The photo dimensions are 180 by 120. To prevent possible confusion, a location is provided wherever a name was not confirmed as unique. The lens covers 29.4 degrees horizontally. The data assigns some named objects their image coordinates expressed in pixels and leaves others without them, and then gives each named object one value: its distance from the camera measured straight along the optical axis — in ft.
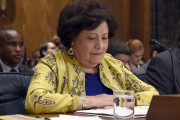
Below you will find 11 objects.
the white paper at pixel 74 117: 4.94
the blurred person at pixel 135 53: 18.41
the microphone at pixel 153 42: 6.76
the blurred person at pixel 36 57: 20.98
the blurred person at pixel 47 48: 19.02
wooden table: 5.42
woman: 6.86
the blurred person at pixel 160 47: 15.05
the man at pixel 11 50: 14.10
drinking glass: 4.62
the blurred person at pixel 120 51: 14.43
